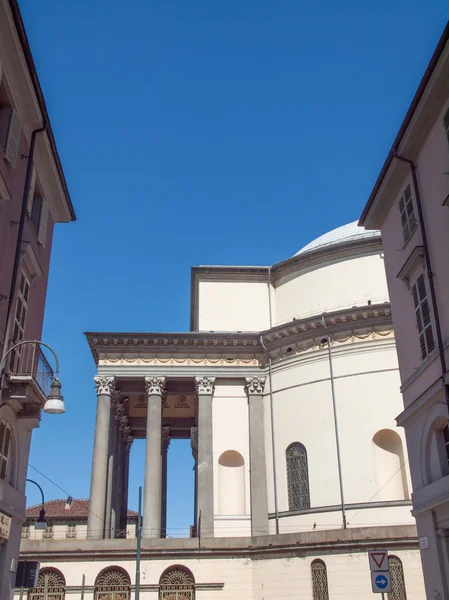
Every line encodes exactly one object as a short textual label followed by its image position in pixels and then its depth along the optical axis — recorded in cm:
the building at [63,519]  5859
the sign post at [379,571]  1184
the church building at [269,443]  2525
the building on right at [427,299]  1380
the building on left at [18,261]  1345
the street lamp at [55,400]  1156
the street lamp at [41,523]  1882
